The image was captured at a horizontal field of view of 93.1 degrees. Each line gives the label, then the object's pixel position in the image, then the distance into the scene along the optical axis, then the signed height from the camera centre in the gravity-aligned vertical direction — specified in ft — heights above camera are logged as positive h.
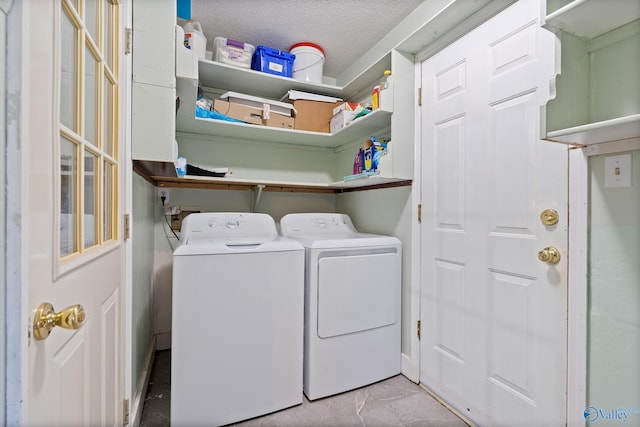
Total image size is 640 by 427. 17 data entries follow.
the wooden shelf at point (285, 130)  6.70 +1.98
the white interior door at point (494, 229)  4.19 -0.27
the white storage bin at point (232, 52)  6.82 +3.65
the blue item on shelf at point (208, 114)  6.56 +2.12
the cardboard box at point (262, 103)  7.13 +2.63
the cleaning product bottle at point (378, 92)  6.33 +2.56
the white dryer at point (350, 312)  5.85 -2.03
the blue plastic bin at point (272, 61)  7.18 +3.63
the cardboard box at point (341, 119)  7.33 +2.30
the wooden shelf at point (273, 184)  6.82 +0.71
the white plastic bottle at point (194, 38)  5.89 +3.42
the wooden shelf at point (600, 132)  2.85 +0.86
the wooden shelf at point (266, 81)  6.68 +3.14
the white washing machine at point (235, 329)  4.94 -2.05
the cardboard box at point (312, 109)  7.67 +2.66
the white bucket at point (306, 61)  7.55 +3.79
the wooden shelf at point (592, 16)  3.13 +2.15
